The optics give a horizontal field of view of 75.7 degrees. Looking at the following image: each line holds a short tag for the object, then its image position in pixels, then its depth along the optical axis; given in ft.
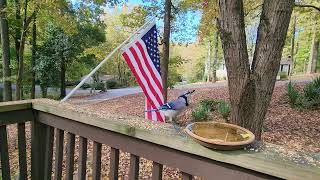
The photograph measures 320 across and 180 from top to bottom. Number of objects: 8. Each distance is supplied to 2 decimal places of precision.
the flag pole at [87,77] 5.88
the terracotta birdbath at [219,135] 2.93
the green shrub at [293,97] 18.12
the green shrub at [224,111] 15.90
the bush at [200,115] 16.52
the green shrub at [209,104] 19.22
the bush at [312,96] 17.46
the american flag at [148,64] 6.24
